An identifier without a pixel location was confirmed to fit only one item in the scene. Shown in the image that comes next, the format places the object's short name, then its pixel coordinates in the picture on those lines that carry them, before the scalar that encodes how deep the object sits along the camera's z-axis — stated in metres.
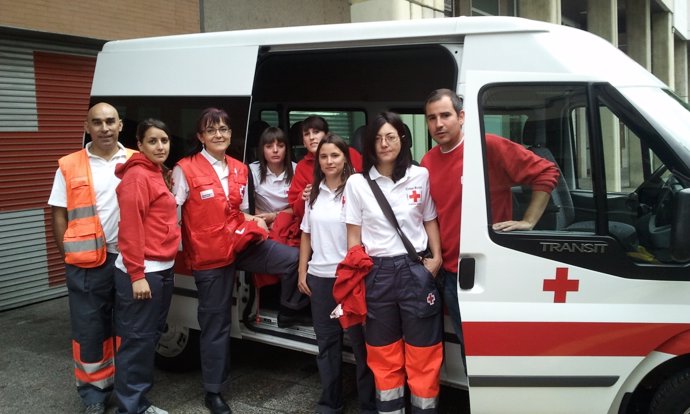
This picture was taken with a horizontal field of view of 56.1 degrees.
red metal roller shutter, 6.33
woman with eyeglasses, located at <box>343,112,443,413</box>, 3.22
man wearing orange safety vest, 3.78
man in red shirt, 2.95
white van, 2.81
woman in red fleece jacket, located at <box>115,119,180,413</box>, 3.47
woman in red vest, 3.75
